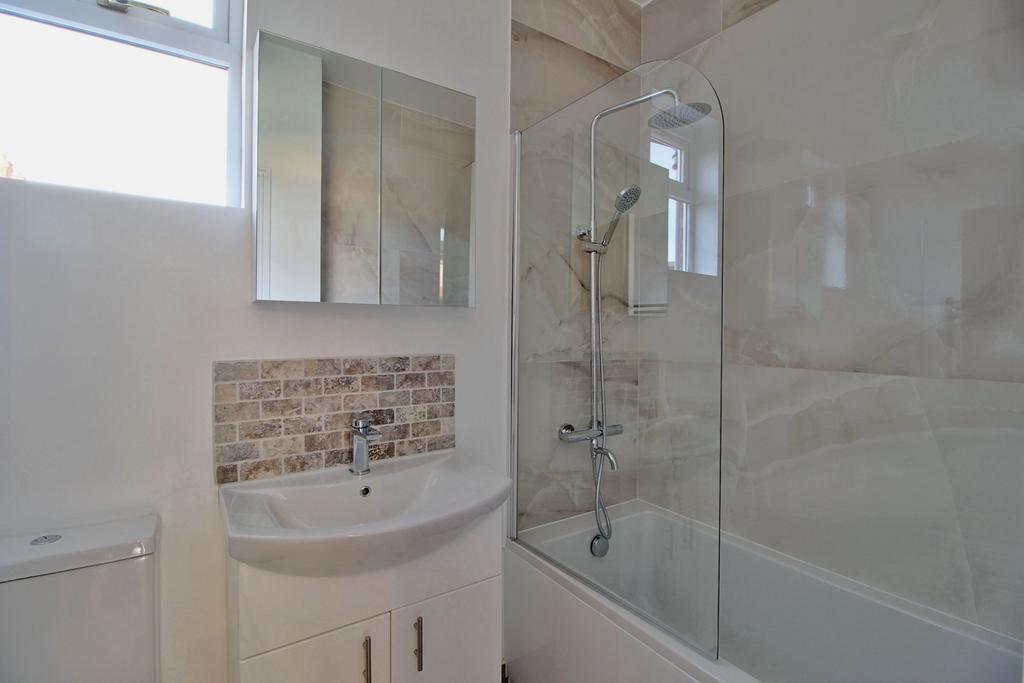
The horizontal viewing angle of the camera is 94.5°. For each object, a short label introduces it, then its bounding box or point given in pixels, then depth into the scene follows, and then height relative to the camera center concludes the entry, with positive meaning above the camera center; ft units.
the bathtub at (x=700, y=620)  3.83 -2.52
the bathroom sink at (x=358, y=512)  2.88 -1.26
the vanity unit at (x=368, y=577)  2.94 -1.65
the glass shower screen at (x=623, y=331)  4.76 +0.11
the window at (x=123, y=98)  3.40 +1.90
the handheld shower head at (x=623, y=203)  5.16 +1.52
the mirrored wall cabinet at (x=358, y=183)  3.96 +1.45
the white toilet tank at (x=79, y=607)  2.76 -1.65
